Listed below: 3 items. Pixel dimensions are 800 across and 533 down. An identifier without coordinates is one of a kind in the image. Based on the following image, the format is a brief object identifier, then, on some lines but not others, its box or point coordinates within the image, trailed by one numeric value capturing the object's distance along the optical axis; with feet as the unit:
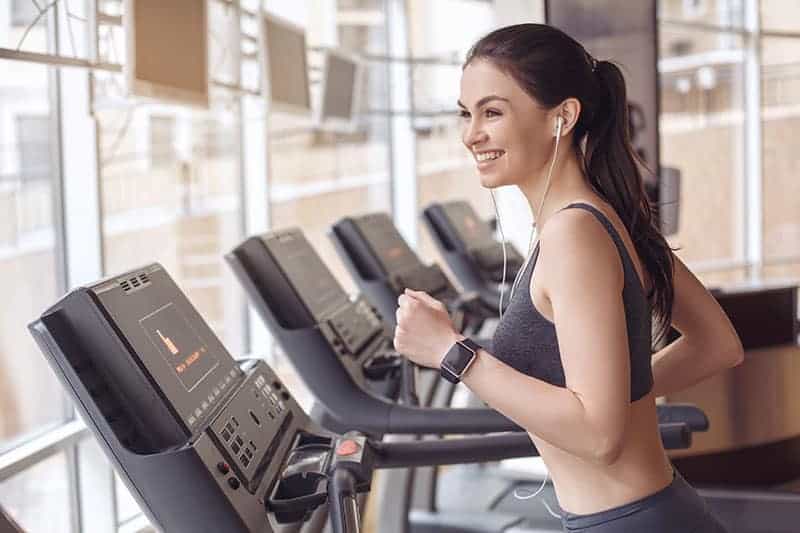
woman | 4.59
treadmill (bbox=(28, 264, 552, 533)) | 4.73
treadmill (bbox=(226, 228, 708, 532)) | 7.66
